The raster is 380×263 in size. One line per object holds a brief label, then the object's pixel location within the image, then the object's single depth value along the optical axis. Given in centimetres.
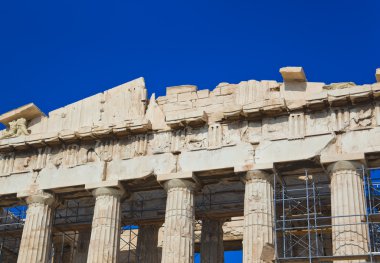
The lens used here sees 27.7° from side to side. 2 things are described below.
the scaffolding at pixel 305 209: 2308
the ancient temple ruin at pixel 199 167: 2261
